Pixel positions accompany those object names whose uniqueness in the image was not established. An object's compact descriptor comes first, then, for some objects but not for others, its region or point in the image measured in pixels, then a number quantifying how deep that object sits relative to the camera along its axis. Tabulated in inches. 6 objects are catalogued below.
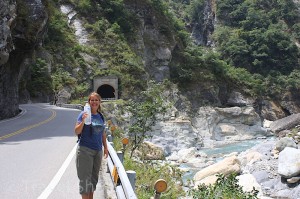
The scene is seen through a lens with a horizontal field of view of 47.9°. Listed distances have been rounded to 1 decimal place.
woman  210.4
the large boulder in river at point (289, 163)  634.8
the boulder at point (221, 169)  705.0
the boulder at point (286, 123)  1680.6
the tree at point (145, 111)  727.1
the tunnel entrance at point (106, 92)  2169.0
